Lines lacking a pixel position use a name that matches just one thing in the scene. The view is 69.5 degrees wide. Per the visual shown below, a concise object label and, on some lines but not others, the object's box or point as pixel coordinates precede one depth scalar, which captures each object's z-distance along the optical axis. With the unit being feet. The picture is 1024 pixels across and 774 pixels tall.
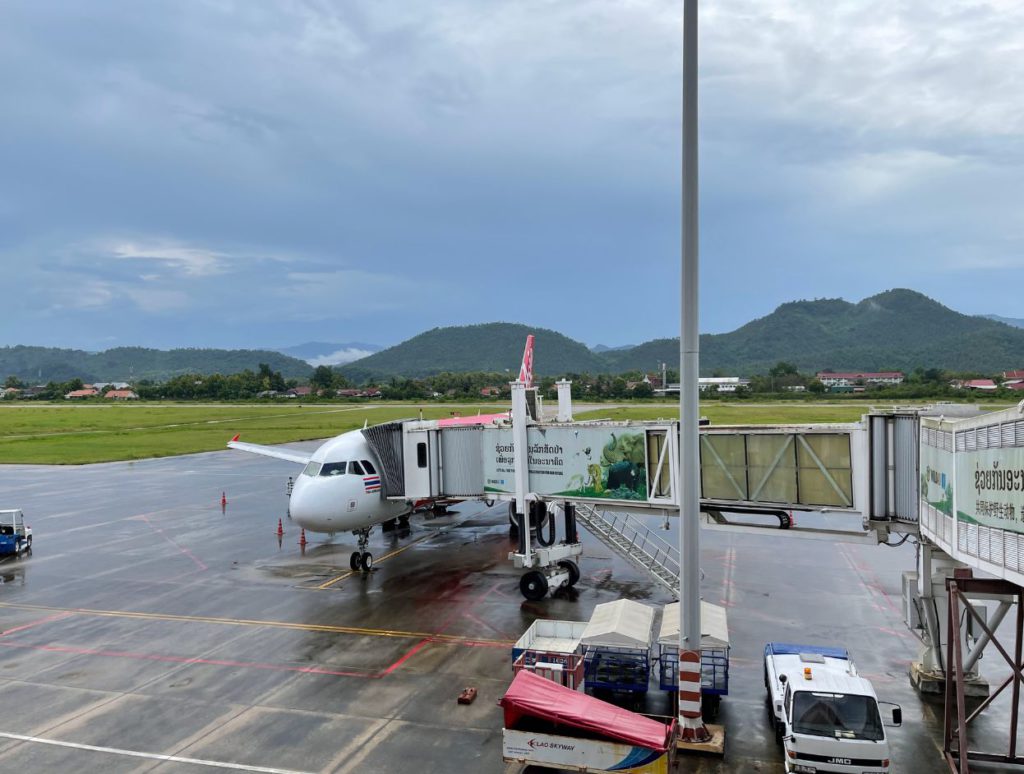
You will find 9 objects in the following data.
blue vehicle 118.01
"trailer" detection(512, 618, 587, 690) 59.52
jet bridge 63.46
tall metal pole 47.01
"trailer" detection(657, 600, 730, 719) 58.08
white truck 46.19
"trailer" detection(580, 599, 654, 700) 60.13
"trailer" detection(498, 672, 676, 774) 45.06
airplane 98.94
